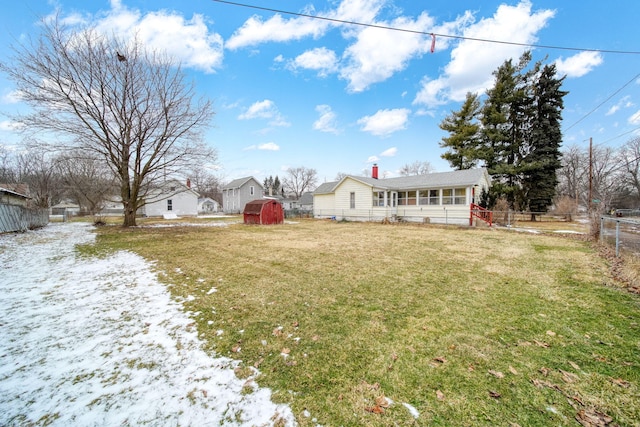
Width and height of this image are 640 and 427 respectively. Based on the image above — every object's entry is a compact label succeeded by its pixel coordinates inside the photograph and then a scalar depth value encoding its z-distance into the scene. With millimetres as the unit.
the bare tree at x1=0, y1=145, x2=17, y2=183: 25906
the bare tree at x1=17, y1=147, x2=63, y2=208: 24462
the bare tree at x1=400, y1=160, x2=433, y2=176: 54844
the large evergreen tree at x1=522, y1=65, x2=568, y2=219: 22688
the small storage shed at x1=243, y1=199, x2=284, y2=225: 18469
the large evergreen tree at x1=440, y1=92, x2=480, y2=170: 24353
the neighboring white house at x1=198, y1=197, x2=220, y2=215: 48262
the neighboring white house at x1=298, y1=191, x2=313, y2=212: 41644
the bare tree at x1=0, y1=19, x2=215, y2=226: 12367
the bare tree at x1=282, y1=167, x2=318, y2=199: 64625
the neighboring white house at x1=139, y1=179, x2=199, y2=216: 31281
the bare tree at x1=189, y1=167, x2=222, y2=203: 16438
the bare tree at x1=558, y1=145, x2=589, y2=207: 36656
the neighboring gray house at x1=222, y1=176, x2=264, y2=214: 36719
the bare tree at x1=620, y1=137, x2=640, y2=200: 35094
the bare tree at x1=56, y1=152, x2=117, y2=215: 13984
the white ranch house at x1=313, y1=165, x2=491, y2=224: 17812
